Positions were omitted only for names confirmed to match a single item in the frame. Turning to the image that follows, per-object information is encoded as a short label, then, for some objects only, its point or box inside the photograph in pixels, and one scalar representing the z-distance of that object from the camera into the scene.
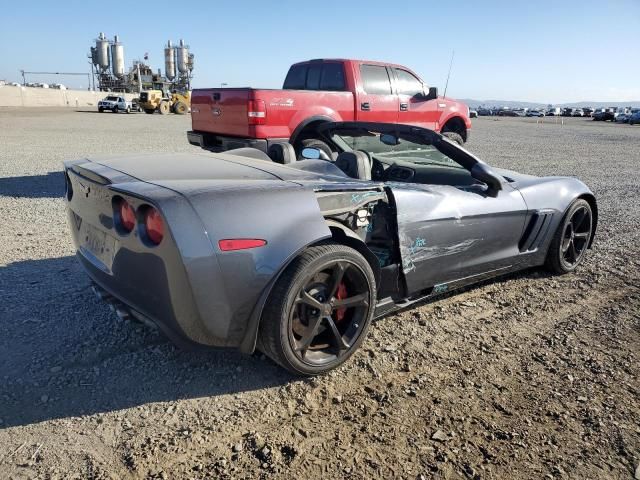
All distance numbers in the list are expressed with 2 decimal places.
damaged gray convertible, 2.30
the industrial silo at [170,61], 75.75
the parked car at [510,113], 81.55
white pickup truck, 43.62
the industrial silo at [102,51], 72.88
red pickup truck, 7.77
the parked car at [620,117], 54.39
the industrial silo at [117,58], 73.12
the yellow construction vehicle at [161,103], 43.74
